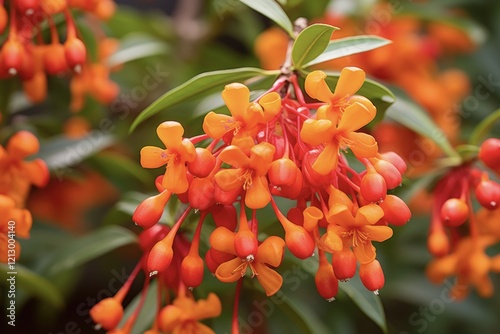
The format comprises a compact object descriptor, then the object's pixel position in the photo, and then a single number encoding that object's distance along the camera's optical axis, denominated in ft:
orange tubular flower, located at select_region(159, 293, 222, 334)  1.45
